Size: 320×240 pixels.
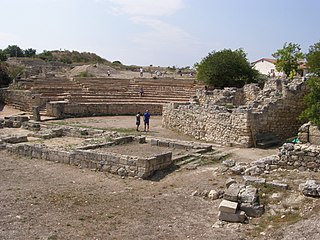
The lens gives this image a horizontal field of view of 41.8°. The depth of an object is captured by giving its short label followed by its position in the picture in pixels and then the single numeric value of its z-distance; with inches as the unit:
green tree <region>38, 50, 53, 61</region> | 3063.5
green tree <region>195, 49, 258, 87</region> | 1378.0
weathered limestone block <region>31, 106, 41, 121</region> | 1171.5
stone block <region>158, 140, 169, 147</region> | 736.3
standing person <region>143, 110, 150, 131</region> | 977.8
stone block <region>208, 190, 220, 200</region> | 446.9
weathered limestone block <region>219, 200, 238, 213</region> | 384.5
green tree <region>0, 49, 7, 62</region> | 2196.4
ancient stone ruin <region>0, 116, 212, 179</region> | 576.1
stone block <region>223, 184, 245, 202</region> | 402.3
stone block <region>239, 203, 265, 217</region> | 387.9
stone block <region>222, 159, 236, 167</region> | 536.1
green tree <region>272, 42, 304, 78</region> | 1397.6
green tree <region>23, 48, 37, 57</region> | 3496.1
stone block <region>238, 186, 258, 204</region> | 395.9
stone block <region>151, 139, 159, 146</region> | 746.8
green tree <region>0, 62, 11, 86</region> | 1706.4
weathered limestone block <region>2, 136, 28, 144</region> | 786.9
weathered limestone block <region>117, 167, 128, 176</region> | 574.6
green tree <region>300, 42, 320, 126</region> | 584.6
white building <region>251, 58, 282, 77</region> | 2647.6
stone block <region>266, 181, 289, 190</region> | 423.7
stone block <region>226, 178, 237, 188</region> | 454.9
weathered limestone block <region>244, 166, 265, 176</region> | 493.0
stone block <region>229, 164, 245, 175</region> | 508.4
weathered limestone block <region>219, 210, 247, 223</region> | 381.4
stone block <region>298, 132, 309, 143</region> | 591.8
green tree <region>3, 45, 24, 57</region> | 3316.9
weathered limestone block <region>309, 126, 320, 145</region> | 581.1
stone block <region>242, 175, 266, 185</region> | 438.6
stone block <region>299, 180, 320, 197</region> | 395.9
